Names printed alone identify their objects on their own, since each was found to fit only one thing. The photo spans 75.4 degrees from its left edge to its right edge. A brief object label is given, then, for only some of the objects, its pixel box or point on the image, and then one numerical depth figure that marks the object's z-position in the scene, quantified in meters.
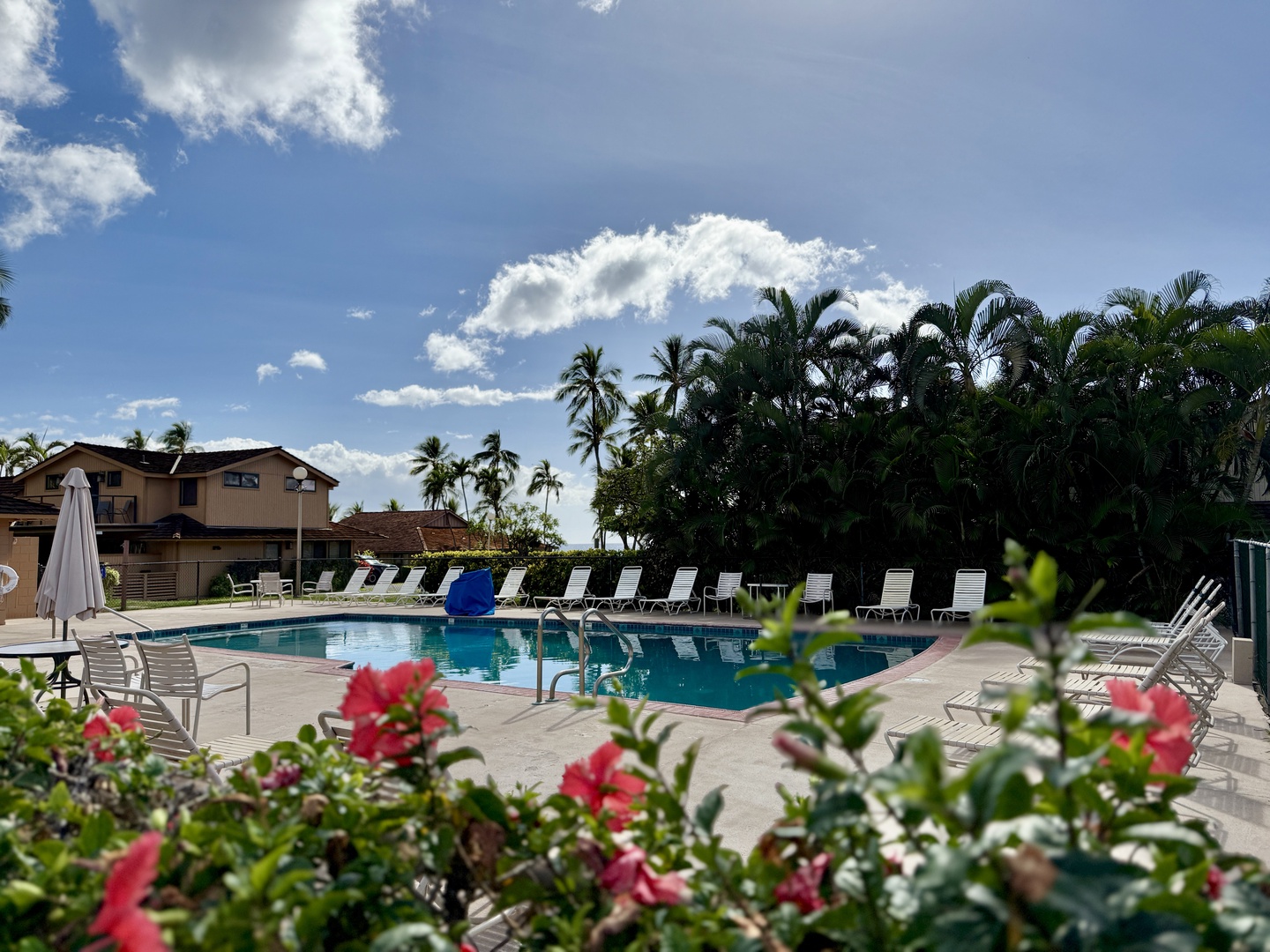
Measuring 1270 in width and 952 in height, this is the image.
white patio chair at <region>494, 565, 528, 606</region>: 18.73
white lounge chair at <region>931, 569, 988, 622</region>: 14.45
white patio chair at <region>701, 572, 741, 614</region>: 16.81
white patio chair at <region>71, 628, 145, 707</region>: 5.71
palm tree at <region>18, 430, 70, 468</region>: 53.44
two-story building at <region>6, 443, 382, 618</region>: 30.98
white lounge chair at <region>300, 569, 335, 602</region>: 22.94
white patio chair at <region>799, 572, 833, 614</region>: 16.05
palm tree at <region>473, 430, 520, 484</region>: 55.75
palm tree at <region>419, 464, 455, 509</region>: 60.84
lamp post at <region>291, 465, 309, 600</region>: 19.79
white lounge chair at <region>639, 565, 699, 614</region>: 17.02
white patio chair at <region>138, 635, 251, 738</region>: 5.77
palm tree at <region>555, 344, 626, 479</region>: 39.28
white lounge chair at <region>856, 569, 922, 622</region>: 15.03
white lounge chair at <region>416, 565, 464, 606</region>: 20.03
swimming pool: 10.78
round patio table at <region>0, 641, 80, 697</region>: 6.89
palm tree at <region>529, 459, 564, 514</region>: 59.44
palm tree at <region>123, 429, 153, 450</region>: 56.47
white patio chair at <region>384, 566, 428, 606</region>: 19.96
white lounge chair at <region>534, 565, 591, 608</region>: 18.12
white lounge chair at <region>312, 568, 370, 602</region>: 21.34
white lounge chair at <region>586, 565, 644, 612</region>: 17.98
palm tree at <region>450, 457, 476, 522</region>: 57.72
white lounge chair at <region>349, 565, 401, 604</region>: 20.23
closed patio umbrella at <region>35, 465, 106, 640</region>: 8.45
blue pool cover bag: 16.95
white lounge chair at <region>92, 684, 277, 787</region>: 4.35
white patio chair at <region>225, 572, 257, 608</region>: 26.89
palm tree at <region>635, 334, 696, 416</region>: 28.59
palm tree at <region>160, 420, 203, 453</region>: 57.16
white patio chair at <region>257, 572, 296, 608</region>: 19.89
